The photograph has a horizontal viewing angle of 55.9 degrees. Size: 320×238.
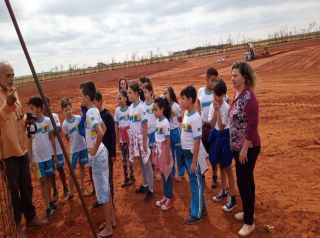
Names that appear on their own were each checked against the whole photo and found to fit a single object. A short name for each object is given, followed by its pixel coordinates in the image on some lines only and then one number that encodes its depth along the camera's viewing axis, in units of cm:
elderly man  404
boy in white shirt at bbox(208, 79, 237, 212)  434
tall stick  273
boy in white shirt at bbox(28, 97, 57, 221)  497
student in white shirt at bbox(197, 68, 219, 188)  488
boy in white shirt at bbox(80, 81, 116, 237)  396
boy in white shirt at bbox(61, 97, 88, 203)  530
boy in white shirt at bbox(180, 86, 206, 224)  407
